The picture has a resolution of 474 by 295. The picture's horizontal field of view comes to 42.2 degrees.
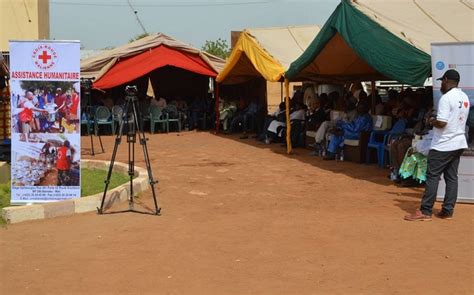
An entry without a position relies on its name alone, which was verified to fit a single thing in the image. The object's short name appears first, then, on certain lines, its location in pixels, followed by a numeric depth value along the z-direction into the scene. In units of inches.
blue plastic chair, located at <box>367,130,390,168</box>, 444.7
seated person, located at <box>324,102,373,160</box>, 472.1
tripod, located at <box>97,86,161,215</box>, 291.4
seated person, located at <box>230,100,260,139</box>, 757.3
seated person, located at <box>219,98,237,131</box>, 801.3
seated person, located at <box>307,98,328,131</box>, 562.8
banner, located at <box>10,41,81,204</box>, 300.0
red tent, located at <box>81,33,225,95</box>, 765.3
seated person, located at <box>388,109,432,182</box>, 379.6
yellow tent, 584.2
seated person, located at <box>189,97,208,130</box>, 840.3
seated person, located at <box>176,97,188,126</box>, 825.0
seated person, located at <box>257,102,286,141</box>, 631.2
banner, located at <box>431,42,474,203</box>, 305.4
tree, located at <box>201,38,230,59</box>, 1924.2
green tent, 363.9
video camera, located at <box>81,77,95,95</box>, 642.2
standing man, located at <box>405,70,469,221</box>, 274.2
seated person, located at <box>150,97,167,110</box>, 799.1
